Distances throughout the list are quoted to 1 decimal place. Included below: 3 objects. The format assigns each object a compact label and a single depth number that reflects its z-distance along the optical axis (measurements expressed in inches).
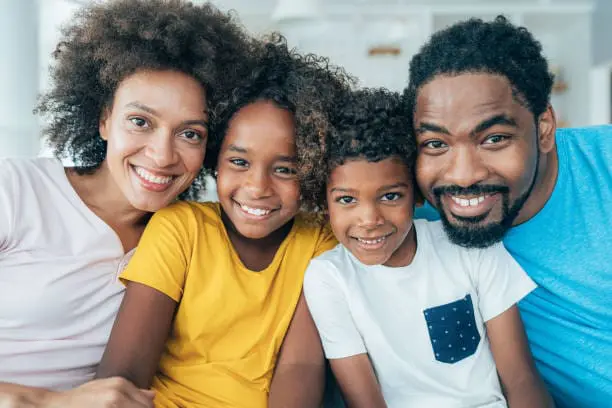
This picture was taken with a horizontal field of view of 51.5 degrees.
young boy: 53.2
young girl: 51.9
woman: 51.9
